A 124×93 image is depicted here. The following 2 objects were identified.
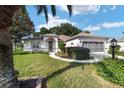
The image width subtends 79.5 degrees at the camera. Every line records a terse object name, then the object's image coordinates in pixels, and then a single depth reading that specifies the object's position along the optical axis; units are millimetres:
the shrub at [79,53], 4728
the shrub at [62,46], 5355
